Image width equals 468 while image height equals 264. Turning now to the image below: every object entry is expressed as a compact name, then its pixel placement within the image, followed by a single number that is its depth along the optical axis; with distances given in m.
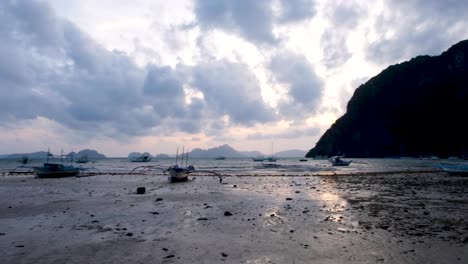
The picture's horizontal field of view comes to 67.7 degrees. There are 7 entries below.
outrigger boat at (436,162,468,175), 50.19
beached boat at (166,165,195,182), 48.22
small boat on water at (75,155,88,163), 157.38
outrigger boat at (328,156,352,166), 107.76
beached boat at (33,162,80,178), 59.03
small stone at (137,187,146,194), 33.56
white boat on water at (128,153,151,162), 163.82
